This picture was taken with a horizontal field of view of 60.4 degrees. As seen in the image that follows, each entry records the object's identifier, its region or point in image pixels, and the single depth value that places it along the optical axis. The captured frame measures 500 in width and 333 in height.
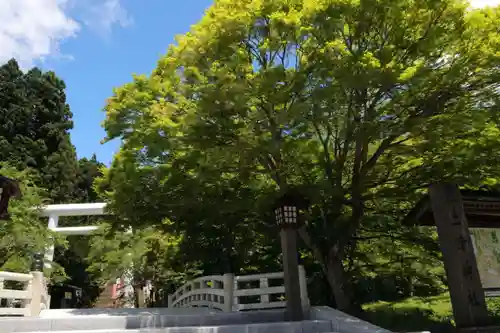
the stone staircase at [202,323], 7.35
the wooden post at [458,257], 7.38
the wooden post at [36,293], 10.64
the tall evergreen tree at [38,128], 27.88
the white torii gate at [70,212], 24.03
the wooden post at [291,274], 8.29
